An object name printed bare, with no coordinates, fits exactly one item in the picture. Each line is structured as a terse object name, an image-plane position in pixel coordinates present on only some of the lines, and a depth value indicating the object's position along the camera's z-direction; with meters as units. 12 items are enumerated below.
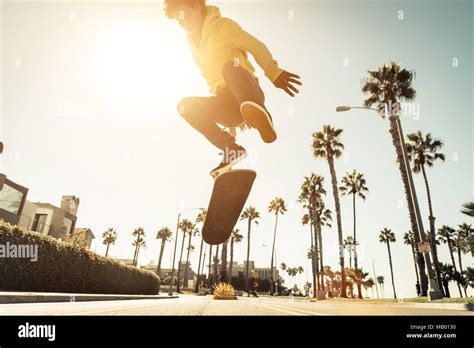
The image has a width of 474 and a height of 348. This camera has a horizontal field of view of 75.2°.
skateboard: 3.37
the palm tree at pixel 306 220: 52.40
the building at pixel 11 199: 23.45
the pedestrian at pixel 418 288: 27.28
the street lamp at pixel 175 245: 30.58
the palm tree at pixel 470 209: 11.38
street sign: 14.06
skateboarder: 2.83
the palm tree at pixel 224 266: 36.05
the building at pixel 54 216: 30.33
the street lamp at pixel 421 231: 14.54
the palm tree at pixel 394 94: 21.77
